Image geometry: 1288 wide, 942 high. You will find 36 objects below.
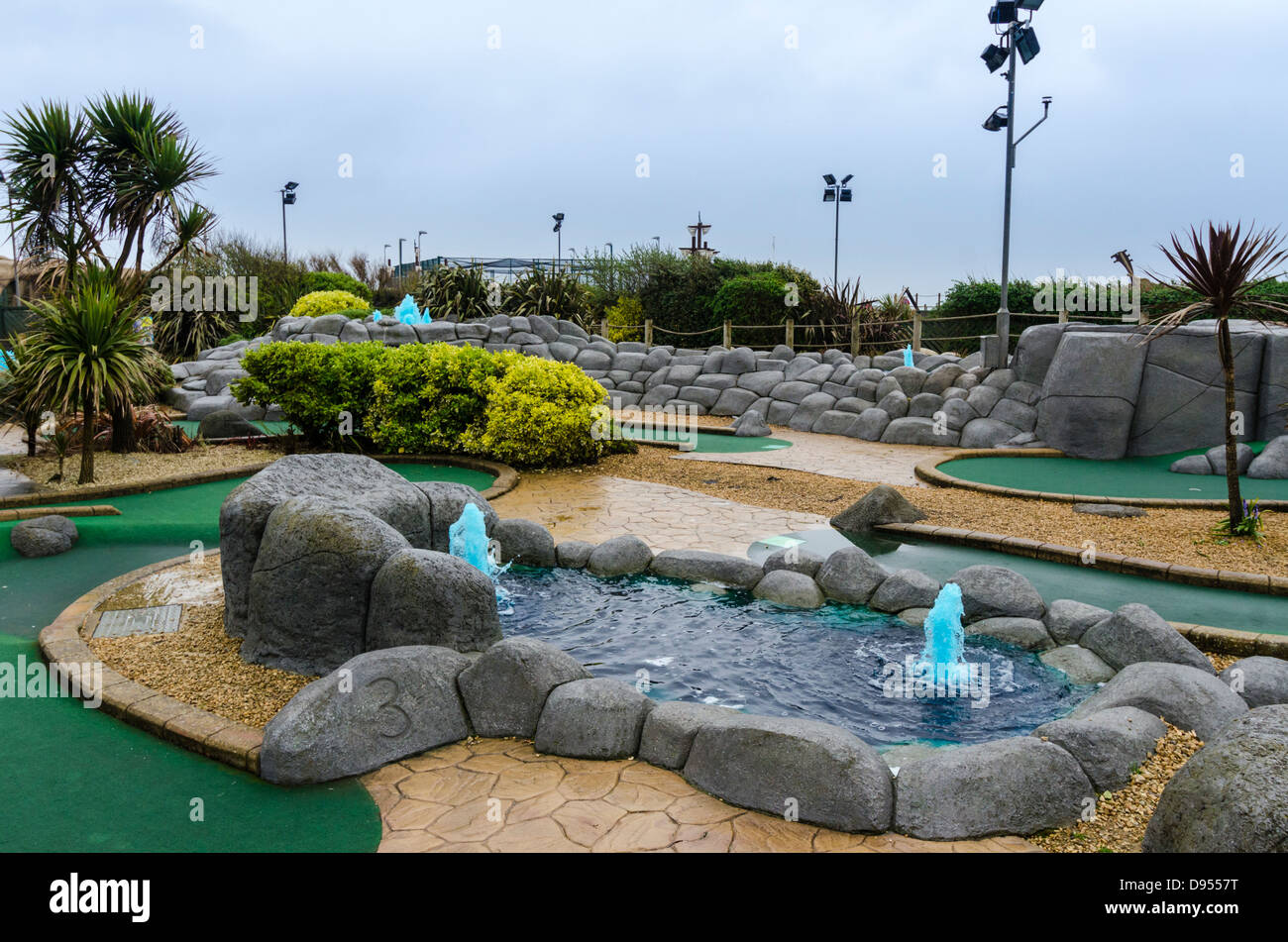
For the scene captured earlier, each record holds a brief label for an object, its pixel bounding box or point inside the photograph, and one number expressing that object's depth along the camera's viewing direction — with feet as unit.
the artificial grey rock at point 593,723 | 11.58
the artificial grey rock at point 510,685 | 12.15
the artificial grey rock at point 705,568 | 19.48
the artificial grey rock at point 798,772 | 9.95
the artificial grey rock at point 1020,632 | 16.07
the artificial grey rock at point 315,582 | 13.84
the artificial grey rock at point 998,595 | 16.87
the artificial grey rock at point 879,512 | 24.64
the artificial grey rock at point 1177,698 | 12.09
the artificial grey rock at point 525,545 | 21.09
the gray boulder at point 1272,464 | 30.55
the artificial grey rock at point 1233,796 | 7.59
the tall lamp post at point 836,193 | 80.07
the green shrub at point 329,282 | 81.15
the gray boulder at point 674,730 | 11.26
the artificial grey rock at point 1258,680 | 13.11
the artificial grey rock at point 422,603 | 13.65
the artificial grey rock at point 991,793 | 9.86
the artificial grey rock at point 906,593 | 17.71
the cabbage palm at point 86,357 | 27.17
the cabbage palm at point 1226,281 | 22.24
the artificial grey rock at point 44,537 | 21.15
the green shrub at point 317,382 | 36.50
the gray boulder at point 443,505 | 18.84
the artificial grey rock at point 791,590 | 18.30
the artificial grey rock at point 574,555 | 20.95
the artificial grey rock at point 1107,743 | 10.66
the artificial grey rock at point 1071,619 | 15.88
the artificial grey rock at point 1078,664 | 14.71
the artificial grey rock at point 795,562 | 19.54
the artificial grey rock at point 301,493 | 14.93
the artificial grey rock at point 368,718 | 11.00
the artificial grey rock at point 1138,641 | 14.40
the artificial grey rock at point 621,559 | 20.45
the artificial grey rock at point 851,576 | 18.48
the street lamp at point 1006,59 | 42.39
